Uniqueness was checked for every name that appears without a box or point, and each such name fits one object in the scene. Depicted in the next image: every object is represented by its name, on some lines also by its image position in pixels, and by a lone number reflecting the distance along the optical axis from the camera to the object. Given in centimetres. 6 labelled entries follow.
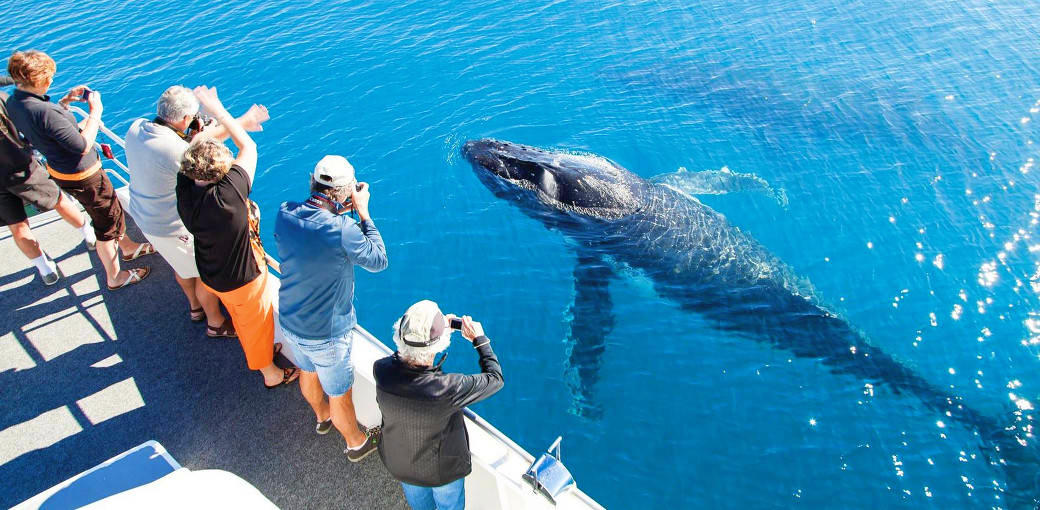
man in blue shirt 446
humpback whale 828
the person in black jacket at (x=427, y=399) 374
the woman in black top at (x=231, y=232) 479
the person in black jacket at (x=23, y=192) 676
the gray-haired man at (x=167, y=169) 555
